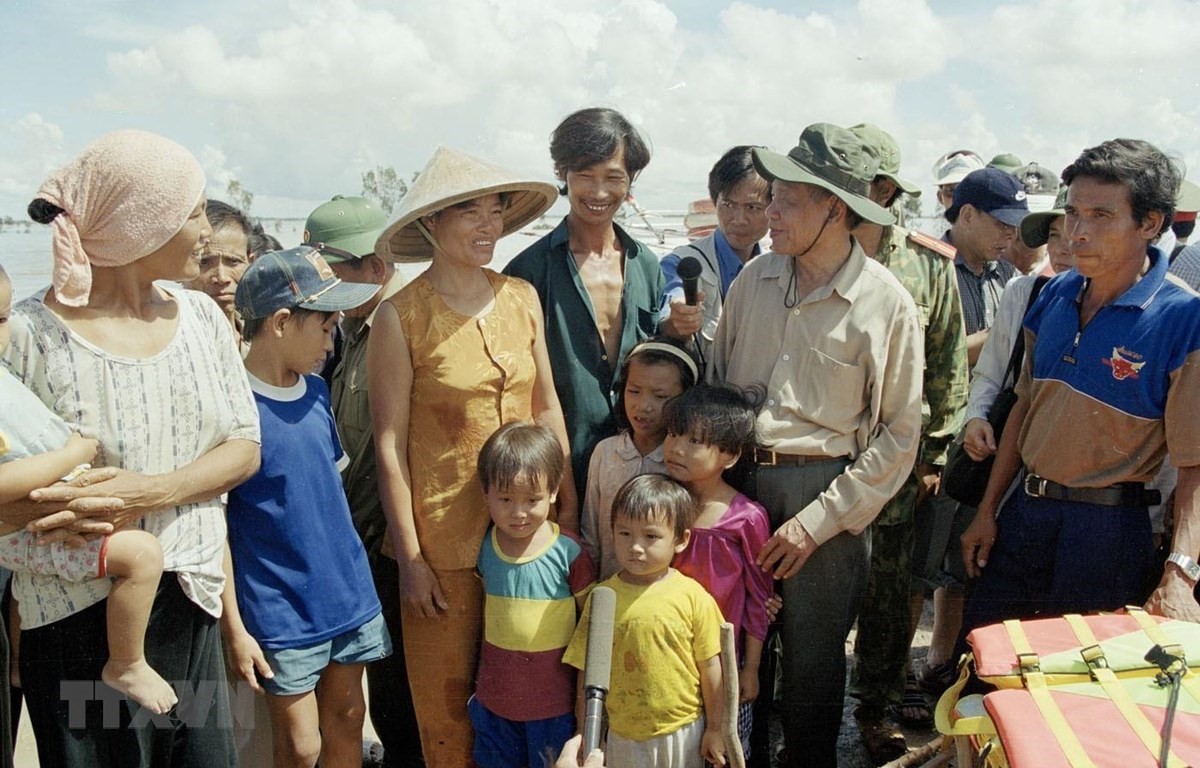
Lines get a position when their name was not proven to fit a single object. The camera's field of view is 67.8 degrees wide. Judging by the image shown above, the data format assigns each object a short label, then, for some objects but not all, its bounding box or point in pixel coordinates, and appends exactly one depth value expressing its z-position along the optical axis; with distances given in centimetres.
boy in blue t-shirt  251
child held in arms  190
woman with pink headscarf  202
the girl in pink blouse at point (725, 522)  275
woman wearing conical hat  273
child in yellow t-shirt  263
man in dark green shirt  311
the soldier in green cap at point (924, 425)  352
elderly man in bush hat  278
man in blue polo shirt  253
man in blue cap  403
